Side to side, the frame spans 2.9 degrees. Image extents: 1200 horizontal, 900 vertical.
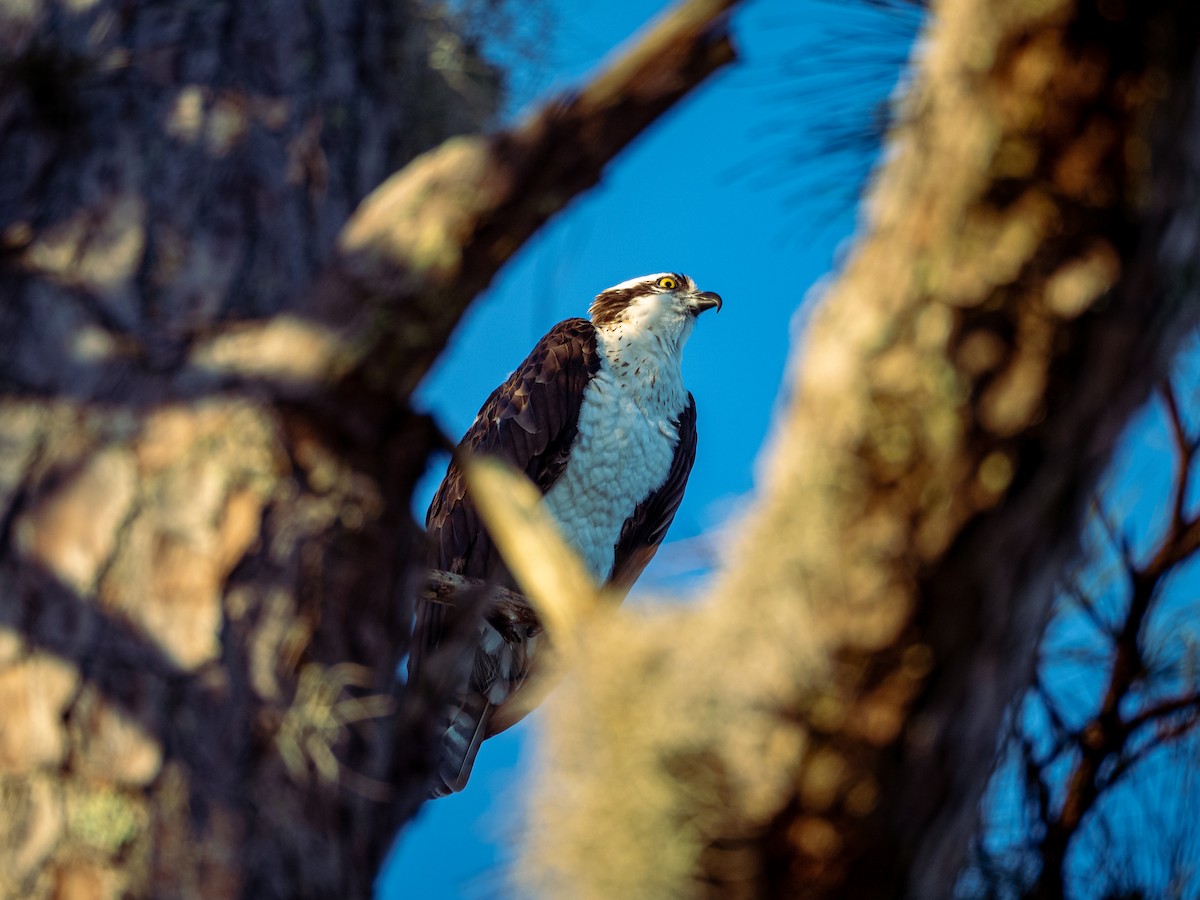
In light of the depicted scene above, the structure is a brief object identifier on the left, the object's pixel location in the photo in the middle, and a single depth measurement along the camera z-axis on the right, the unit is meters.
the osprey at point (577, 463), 20.76
